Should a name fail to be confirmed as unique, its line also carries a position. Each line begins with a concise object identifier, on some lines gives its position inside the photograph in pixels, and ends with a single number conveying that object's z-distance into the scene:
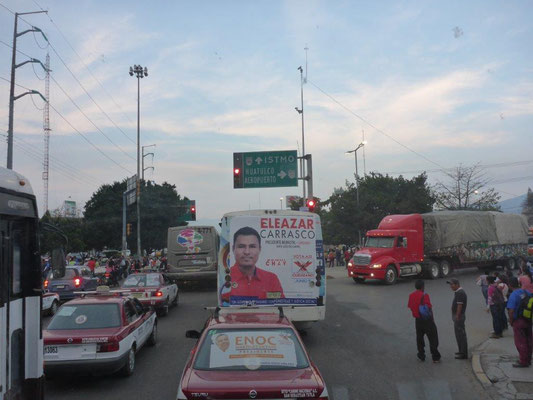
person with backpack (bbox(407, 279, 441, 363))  9.52
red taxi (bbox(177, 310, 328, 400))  4.74
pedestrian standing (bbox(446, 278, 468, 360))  9.61
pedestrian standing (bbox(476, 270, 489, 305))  15.01
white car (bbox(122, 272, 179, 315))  15.20
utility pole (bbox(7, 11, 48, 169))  20.33
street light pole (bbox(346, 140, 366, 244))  43.32
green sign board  26.14
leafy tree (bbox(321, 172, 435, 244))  48.25
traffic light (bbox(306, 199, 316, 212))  23.70
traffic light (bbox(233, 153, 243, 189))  25.80
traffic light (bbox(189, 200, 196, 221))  40.50
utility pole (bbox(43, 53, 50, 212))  54.38
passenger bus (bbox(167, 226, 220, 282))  24.25
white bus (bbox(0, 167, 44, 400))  4.75
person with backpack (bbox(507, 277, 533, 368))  8.54
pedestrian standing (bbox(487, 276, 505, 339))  11.48
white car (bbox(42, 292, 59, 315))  15.77
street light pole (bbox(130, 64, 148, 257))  46.03
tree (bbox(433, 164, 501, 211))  53.03
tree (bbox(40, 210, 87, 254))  32.82
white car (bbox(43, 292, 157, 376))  7.92
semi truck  25.67
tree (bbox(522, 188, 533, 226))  98.71
